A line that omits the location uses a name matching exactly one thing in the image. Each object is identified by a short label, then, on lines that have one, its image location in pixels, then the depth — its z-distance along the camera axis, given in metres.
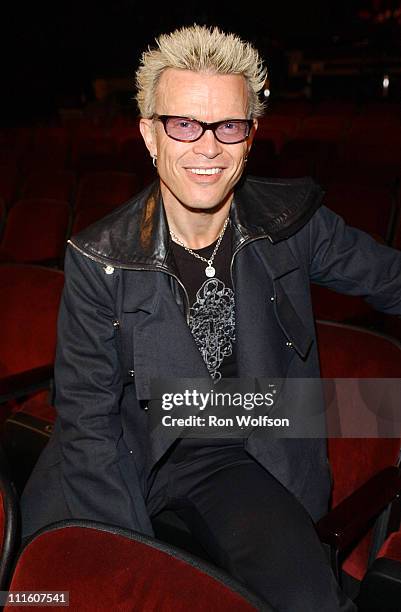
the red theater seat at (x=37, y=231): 2.81
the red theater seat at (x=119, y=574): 0.75
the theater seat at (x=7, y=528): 0.92
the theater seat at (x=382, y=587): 0.91
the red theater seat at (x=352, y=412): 1.27
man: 1.13
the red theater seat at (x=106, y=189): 3.33
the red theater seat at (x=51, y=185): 3.54
